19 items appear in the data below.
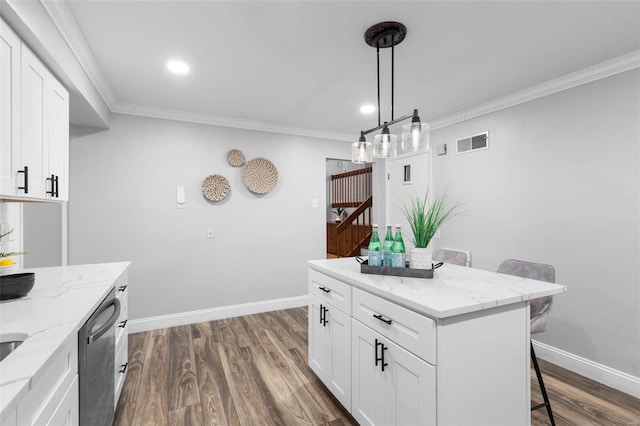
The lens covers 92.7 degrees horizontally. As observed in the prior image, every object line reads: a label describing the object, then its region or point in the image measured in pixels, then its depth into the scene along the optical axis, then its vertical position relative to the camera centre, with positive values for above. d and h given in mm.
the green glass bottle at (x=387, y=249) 1862 -220
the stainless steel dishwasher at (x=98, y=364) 1210 -676
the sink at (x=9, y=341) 1043 -439
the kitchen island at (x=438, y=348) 1243 -615
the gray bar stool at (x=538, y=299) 1750 -496
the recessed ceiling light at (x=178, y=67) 2279 +1123
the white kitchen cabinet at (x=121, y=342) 1918 -863
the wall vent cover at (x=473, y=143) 3197 +768
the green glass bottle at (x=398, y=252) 1821 -234
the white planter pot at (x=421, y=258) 1768 -261
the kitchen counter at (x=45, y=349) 777 -415
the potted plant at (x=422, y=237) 1771 -139
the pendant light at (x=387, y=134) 1788 +487
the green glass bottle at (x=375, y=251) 1862 -231
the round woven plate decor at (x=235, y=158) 3637 +673
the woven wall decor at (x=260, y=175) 3729 +475
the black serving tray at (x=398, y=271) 1741 -337
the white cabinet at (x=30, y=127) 1386 +463
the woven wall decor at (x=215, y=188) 3516 +303
